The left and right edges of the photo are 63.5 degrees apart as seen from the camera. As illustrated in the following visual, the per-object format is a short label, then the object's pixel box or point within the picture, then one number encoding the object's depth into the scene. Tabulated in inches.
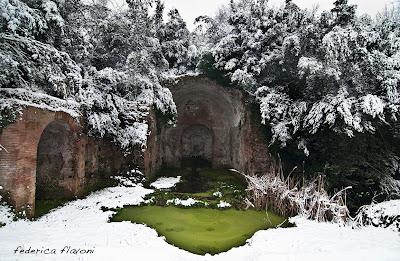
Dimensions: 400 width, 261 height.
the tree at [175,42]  596.1
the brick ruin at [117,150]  257.3
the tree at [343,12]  371.2
